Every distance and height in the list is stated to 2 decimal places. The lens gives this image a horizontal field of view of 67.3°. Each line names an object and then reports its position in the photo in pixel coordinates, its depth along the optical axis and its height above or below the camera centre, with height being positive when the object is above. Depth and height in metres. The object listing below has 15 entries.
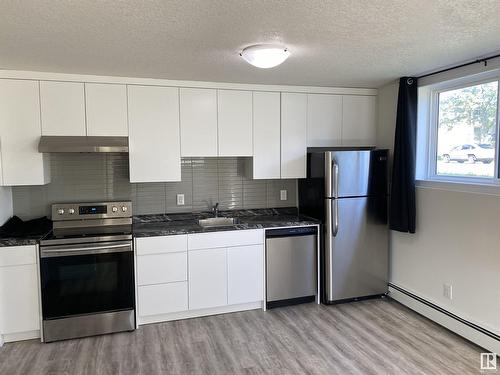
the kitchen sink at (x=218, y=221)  3.99 -0.55
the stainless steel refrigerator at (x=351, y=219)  3.68 -0.51
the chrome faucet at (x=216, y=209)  3.98 -0.42
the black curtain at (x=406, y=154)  3.54 +0.13
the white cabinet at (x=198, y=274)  3.34 -0.96
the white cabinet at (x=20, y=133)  3.13 +0.33
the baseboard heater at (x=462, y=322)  2.85 -1.27
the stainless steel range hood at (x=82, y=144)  3.12 +0.23
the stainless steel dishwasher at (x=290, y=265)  3.69 -0.96
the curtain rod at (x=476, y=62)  2.80 +0.82
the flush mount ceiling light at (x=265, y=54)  2.46 +0.76
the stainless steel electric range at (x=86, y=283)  3.06 -0.93
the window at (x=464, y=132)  2.98 +0.31
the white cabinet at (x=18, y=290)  3.00 -0.96
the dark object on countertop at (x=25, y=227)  3.09 -0.48
